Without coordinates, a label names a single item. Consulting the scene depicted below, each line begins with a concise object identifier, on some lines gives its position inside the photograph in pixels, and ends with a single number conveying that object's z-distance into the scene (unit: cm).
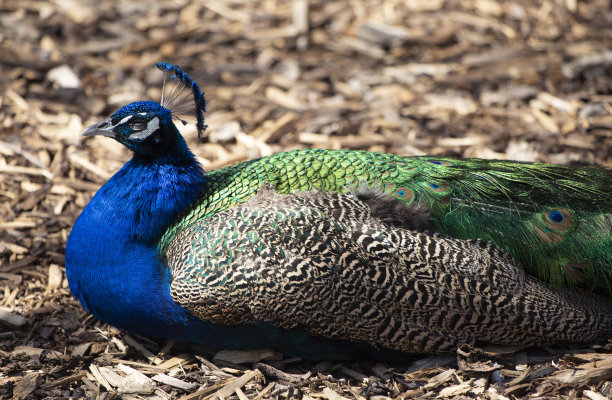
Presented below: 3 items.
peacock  705
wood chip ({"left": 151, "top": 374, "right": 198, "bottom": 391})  734
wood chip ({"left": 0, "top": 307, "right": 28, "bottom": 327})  814
